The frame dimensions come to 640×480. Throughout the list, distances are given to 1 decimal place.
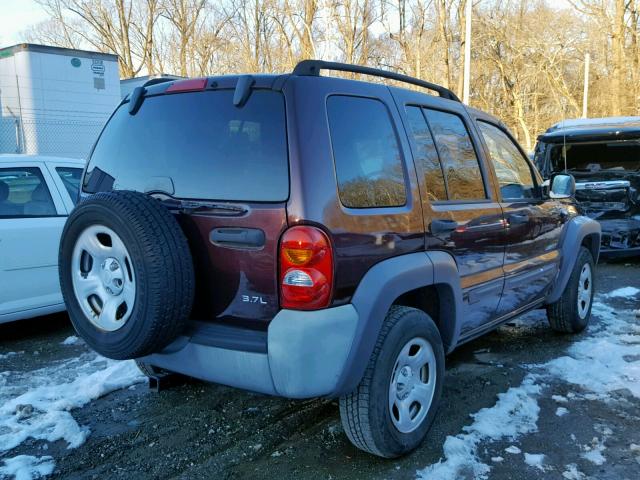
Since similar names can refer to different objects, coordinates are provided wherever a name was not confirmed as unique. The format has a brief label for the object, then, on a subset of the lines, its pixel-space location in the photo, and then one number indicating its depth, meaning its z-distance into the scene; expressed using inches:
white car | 183.0
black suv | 308.7
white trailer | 585.3
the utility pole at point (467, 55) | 669.9
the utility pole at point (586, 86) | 1208.2
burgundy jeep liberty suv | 99.5
